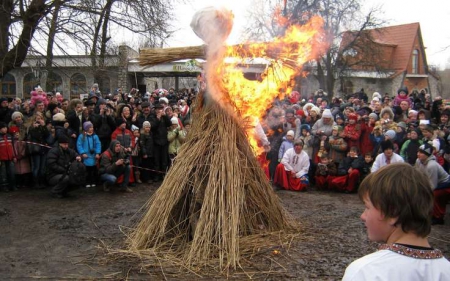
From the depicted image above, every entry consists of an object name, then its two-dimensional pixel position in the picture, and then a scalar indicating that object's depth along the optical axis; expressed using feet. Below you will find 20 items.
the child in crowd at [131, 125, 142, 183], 28.20
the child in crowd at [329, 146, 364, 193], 27.09
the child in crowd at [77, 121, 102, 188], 26.43
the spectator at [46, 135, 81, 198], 24.38
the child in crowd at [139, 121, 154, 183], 28.78
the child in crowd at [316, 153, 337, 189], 27.96
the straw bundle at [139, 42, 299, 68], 14.96
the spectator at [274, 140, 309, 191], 27.58
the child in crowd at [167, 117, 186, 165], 30.22
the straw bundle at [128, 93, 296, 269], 14.02
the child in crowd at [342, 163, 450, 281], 4.32
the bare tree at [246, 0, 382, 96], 48.70
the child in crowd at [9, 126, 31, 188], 26.09
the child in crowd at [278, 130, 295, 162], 29.19
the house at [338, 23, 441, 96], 79.21
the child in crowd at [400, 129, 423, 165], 24.94
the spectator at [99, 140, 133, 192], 25.89
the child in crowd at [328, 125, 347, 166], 28.40
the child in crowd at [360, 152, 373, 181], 27.17
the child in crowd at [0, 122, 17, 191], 25.53
